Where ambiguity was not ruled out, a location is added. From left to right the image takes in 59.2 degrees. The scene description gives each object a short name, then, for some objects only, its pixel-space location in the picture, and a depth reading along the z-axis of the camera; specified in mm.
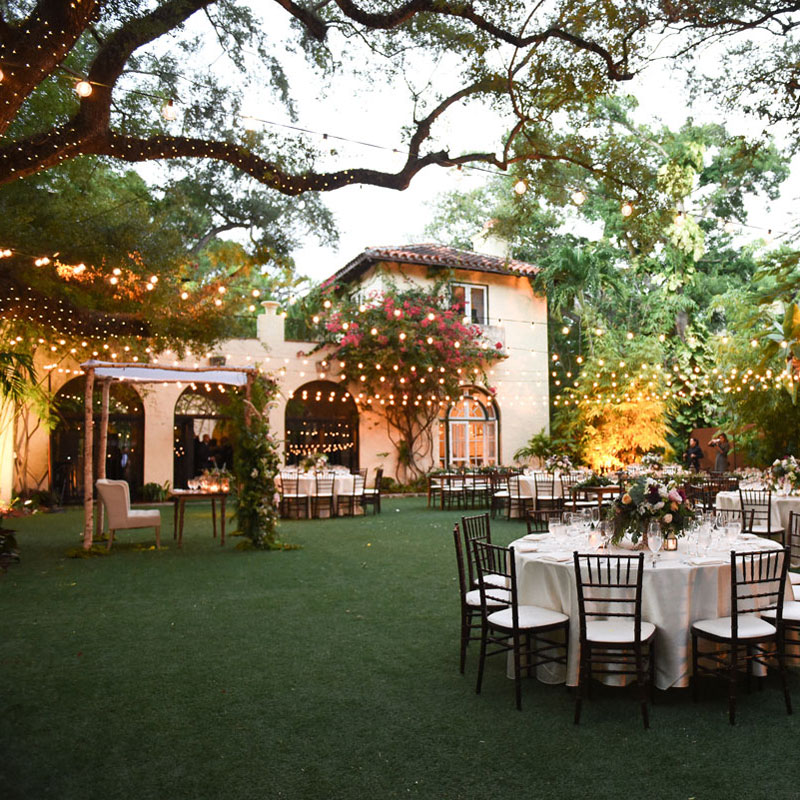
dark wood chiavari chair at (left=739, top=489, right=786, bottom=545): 7588
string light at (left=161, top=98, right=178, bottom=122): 6777
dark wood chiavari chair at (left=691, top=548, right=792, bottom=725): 3738
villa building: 16266
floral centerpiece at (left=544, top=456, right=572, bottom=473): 13211
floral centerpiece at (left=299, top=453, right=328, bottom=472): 13859
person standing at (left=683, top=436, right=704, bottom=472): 17891
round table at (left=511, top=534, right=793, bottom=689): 3969
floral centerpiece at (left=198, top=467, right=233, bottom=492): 10352
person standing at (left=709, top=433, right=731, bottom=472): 16477
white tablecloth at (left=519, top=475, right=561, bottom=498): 12914
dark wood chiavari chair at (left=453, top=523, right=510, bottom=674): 4496
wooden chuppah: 9352
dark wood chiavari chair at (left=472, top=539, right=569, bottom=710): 3957
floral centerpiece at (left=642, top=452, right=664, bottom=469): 12977
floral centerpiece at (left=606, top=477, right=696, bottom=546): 4371
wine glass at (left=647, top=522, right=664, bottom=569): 4391
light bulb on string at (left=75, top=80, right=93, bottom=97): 5047
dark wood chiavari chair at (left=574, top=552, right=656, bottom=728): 3660
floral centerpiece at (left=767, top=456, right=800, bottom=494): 8328
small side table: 10000
